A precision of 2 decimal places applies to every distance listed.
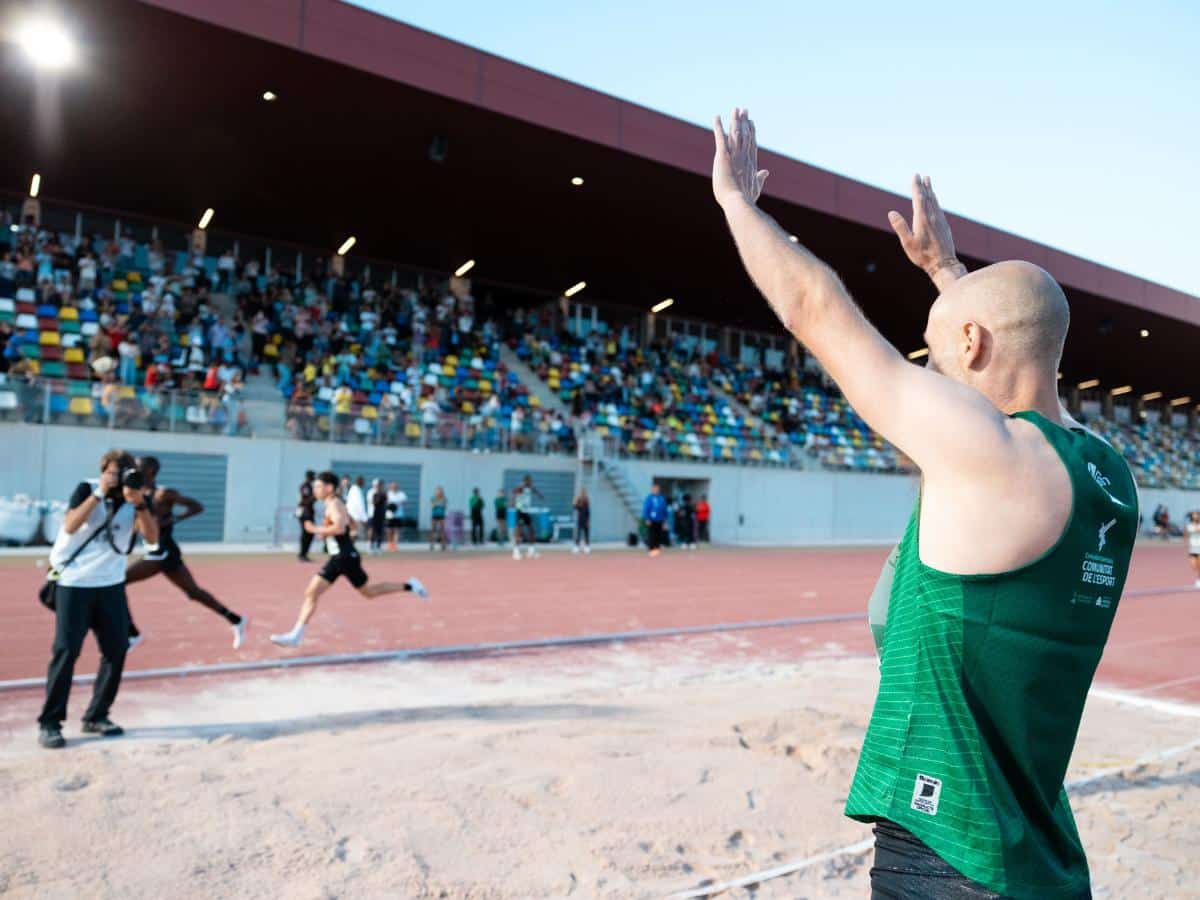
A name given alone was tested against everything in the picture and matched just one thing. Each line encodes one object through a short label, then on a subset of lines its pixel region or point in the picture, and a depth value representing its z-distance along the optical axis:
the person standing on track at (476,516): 24.30
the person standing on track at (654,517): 25.05
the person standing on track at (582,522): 24.59
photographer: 6.13
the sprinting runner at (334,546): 9.52
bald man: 1.62
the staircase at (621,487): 28.41
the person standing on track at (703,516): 29.03
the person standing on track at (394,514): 22.89
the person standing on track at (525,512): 23.71
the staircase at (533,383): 30.69
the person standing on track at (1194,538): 18.67
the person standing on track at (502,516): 25.38
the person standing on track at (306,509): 18.88
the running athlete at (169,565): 8.99
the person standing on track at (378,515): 22.22
